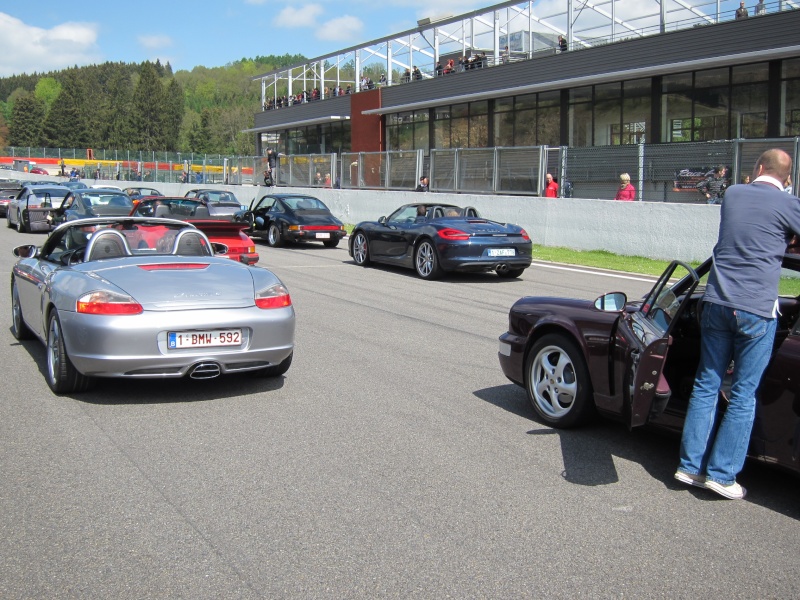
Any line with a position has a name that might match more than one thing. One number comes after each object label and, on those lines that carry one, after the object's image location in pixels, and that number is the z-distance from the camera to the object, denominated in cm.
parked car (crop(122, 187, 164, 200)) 3004
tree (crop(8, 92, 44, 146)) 14525
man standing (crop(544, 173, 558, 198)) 2045
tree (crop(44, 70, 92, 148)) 14350
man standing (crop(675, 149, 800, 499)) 407
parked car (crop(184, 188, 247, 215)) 2479
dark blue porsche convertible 1365
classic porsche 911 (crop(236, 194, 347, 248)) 2055
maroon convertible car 406
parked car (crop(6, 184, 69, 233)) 2436
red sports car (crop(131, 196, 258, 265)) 1421
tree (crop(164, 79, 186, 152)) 14688
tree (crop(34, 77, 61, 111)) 17982
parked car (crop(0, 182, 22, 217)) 3272
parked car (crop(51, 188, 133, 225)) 2086
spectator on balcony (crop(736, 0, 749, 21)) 2388
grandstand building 2416
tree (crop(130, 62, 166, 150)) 14462
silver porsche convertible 574
